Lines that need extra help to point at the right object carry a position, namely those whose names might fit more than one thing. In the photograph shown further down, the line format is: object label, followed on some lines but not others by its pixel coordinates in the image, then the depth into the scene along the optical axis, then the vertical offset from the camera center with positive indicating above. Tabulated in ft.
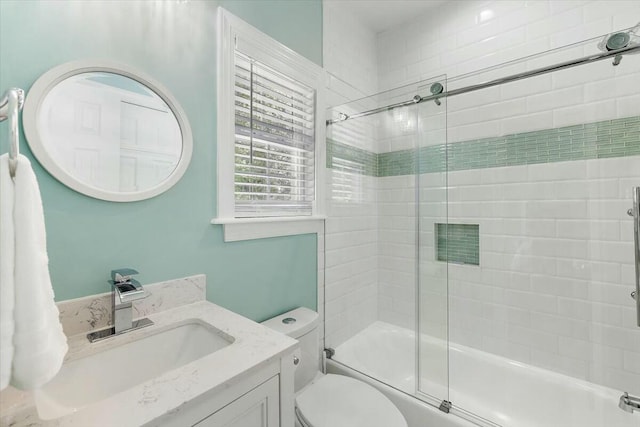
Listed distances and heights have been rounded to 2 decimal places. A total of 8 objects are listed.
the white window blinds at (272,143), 4.60 +1.26
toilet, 4.07 -2.87
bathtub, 4.77 -3.27
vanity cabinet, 2.02 -1.50
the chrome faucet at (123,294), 2.90 -0.82
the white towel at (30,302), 1.53 -0.50
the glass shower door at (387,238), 5.58 -0.59
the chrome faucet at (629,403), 4.67 -3.06
